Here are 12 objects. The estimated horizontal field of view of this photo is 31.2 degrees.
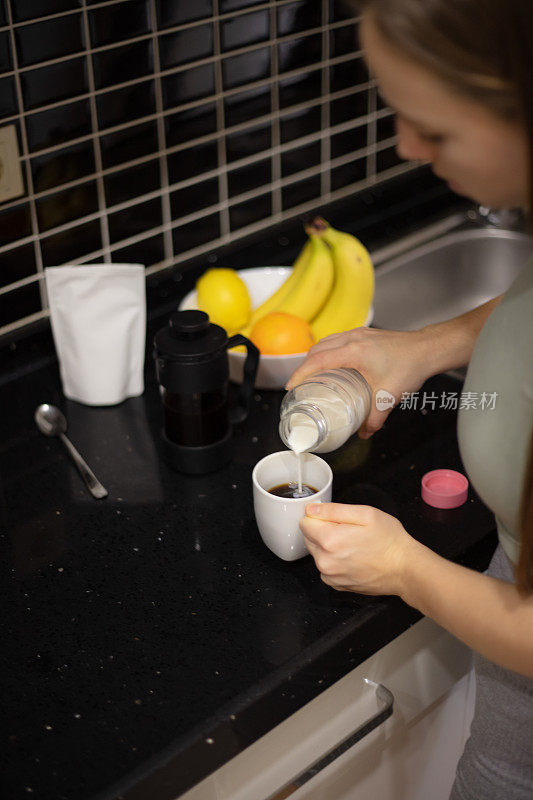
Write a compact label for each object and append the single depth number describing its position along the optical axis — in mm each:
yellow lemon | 1391
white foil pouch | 1267
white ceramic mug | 1005
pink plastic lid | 1128
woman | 619
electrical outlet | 1264
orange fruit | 1319
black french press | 1136
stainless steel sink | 1716
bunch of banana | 1447
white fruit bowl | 1317
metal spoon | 1259
